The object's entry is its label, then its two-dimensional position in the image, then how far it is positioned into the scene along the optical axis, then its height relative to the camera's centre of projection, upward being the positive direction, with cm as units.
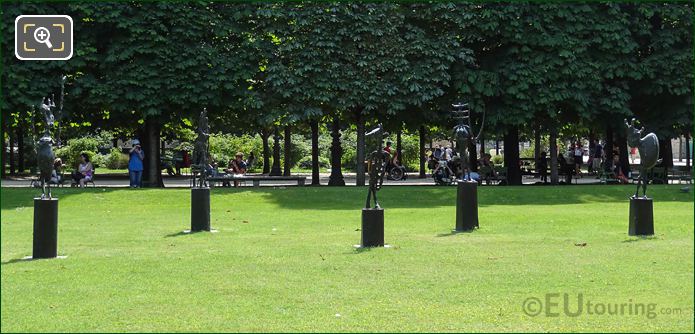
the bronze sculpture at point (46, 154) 1491 +37
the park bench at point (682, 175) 3562 +11
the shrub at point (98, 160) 6036 +113
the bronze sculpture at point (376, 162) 1623 +28
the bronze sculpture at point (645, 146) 1712 +59
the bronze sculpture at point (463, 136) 1970 +88
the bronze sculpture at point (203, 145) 2036 +73
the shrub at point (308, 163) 6419 +99
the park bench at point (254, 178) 3325 -3
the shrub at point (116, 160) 6231 +114
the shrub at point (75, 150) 5456 +165
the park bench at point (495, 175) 3672 +10
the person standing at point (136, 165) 3441 +45
